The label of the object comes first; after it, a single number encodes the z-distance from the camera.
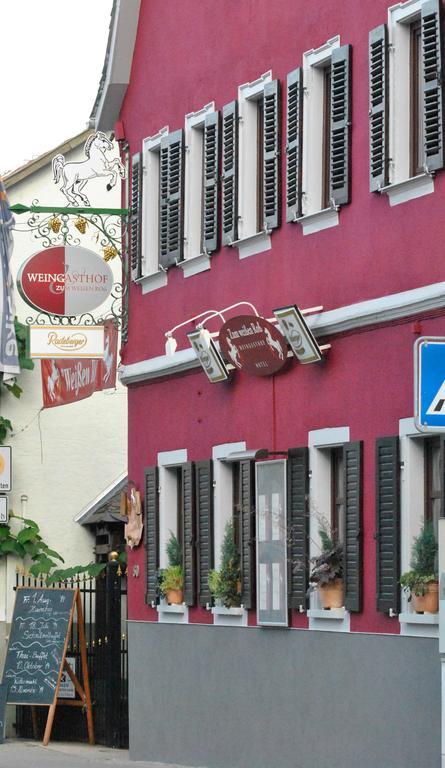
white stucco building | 29.11
